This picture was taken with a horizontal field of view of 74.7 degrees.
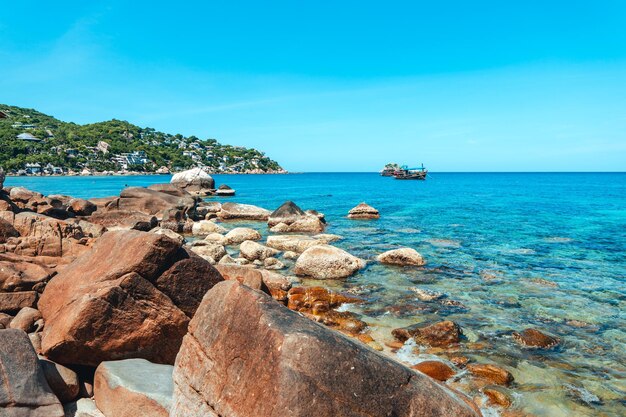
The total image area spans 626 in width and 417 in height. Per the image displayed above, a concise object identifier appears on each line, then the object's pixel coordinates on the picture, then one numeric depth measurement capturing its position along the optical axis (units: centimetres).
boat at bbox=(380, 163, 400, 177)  17468
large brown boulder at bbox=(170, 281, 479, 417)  432
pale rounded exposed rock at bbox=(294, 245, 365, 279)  1703
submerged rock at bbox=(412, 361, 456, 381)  913
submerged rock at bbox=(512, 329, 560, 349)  1093
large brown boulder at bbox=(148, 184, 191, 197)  4506
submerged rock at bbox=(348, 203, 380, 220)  3916
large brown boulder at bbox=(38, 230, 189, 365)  698
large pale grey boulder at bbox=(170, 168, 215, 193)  6569
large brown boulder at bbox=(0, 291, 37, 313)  873
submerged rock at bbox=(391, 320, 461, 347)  1088
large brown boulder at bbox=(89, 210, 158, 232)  2825
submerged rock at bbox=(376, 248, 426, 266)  1945
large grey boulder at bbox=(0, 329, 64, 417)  546
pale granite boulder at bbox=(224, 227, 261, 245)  2527
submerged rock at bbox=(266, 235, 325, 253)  2270
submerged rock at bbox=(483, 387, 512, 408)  818
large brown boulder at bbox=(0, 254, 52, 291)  904
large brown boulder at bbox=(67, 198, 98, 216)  2975
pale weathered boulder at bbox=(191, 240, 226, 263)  1919
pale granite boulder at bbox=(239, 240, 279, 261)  2023
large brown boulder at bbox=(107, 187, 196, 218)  3394
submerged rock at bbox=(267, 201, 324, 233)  3066
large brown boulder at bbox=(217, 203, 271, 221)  3762
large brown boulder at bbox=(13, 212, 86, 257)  1291
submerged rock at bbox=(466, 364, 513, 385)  900
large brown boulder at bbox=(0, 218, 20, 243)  1306
